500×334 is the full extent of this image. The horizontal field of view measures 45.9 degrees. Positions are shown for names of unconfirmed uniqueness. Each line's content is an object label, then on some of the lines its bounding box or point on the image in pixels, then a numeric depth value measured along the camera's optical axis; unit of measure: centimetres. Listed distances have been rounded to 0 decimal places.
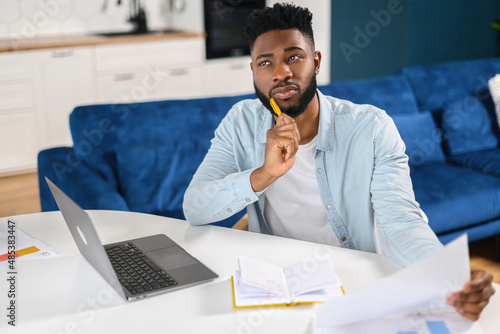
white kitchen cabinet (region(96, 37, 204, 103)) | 420
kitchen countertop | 391
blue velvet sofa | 226
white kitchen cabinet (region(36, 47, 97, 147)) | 399
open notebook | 108
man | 142
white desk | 102
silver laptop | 110
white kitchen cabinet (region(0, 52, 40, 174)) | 385
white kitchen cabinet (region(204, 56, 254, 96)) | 460
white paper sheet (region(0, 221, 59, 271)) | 129
